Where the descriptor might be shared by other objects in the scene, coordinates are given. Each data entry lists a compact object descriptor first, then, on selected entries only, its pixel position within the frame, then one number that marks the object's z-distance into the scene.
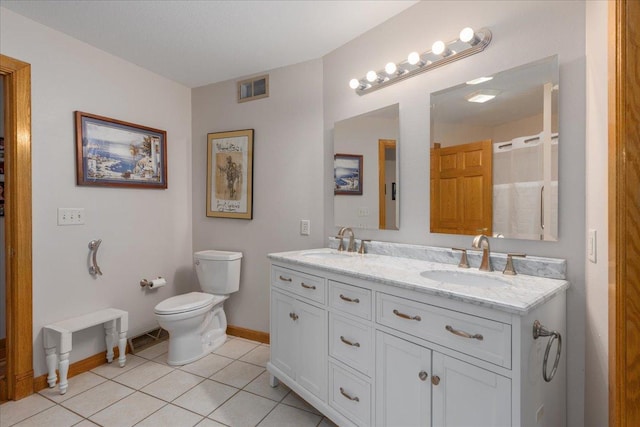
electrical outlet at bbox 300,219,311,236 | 2.50
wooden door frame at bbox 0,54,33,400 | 1.90
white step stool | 1.96
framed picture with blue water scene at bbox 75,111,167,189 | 2.26
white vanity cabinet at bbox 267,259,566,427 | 1.01
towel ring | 1.05
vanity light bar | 1.55
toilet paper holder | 2.65
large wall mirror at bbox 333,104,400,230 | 2.00
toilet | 2.27
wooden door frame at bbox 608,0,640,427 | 0.78
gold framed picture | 2.78
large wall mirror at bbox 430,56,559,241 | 1.39
